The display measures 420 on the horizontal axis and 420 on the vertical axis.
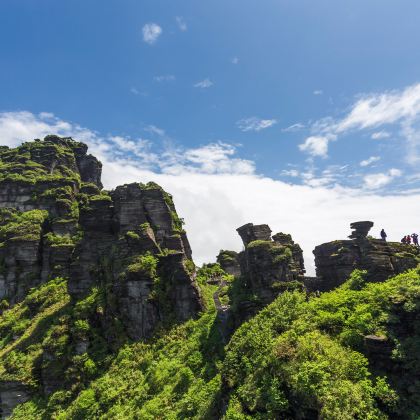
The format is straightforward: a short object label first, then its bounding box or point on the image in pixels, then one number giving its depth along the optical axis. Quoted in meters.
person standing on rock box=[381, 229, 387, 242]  40.97
